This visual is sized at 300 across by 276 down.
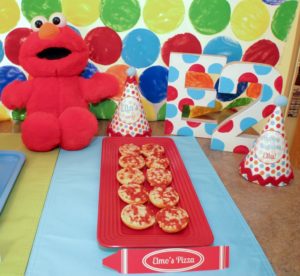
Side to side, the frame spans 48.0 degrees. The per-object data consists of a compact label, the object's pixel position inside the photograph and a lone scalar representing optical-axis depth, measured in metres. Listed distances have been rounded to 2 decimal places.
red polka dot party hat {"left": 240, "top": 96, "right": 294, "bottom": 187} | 0.77
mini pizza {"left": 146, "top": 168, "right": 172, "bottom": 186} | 0.75
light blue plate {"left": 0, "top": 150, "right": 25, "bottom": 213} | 0.69
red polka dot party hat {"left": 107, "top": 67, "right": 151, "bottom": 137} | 0.94
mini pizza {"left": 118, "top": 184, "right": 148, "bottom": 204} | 0.68
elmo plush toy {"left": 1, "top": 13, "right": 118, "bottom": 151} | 0.84
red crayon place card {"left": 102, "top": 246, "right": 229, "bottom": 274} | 0.53
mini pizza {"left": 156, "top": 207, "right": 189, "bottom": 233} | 0.60
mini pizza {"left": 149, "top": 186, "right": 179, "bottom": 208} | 0.67
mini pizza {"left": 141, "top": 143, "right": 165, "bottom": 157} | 0.86
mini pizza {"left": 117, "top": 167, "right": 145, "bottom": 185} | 0.74
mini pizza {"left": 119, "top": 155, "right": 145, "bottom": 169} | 0.80
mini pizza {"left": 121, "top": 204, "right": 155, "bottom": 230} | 0.61
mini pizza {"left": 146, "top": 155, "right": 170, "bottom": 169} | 0.80
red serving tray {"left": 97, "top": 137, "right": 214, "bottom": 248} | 0.58
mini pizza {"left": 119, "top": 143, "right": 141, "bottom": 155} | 0.85
